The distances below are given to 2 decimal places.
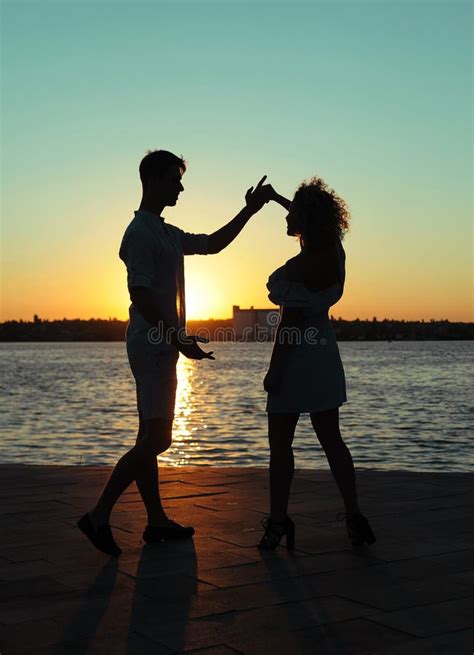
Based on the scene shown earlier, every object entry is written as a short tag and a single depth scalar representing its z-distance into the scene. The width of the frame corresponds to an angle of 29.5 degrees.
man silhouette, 4.26
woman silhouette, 4.38
